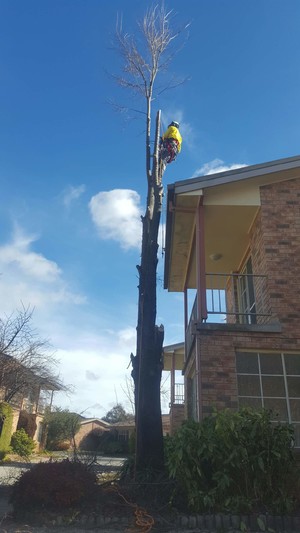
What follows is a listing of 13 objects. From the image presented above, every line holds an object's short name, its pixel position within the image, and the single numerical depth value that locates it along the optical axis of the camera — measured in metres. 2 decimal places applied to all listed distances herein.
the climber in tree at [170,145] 9.83
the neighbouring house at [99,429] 32.91
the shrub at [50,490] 5.52
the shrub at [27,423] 26.33
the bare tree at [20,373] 17.44
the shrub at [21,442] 22.72
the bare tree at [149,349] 6.82
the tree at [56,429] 29.80
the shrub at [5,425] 19.94
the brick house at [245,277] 7.89
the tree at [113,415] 54.00
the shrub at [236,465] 5.43
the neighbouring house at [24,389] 17.70
